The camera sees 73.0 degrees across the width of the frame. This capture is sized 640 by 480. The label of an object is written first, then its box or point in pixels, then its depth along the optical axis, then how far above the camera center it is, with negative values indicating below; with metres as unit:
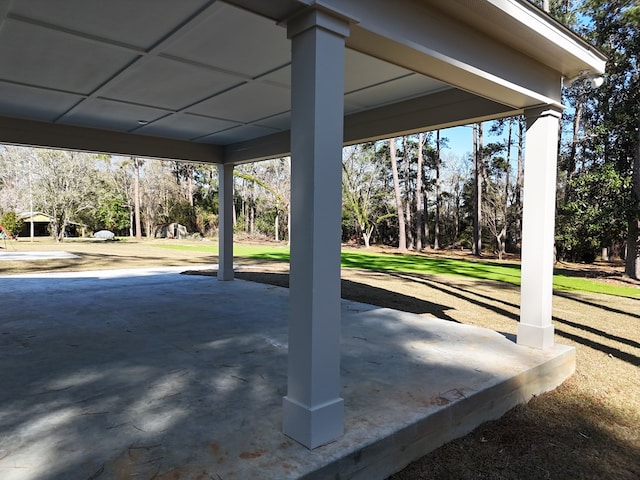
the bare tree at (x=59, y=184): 27.91 +2.72
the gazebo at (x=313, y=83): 2.35 +1.39
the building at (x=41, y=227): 32.02 -0.12
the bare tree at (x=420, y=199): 25.59 +1.67
